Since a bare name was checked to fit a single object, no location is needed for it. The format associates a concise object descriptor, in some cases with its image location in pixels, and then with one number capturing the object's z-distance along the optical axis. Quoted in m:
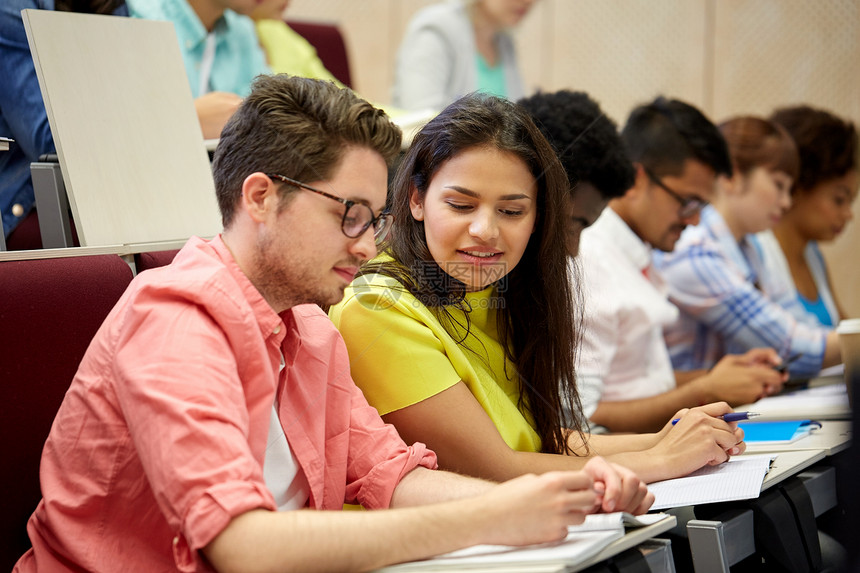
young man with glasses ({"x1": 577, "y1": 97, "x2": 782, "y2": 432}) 3.39
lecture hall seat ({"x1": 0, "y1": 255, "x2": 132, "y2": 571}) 2.72
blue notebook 3.16
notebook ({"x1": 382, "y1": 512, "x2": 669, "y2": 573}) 2.55
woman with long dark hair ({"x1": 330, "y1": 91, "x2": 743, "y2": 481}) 2.90
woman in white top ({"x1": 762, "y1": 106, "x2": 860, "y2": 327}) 4.50
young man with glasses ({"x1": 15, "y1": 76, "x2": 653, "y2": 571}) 2.54
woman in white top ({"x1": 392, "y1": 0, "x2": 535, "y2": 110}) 4.52
